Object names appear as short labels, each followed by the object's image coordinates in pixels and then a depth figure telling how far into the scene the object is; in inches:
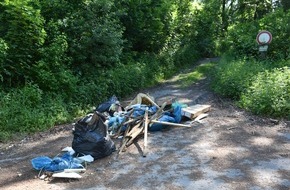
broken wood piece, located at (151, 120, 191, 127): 302.8
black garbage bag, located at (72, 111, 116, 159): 239.1
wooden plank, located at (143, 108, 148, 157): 251.2
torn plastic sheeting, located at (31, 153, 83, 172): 213.6
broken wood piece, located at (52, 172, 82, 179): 203.6
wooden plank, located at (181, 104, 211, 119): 330.0
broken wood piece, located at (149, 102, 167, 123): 314.4
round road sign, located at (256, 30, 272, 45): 449.4
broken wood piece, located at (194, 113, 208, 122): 333.1
